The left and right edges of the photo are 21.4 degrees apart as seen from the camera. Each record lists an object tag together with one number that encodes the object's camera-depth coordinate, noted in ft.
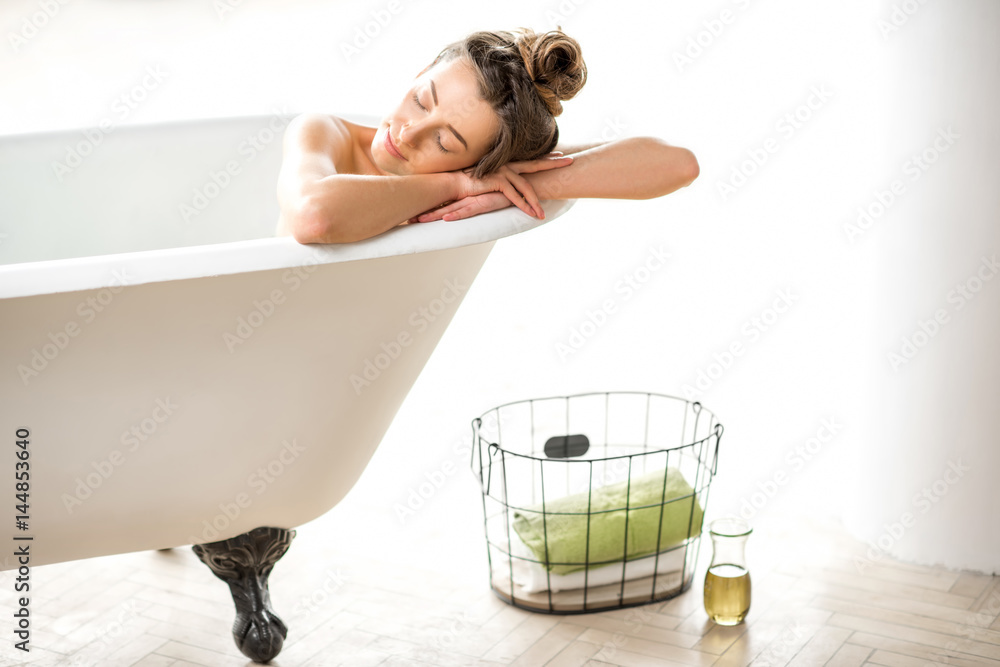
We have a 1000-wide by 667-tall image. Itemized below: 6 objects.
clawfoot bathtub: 10.82
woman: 11.39
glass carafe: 12.34
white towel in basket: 12.57
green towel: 12.57
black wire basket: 12.56
